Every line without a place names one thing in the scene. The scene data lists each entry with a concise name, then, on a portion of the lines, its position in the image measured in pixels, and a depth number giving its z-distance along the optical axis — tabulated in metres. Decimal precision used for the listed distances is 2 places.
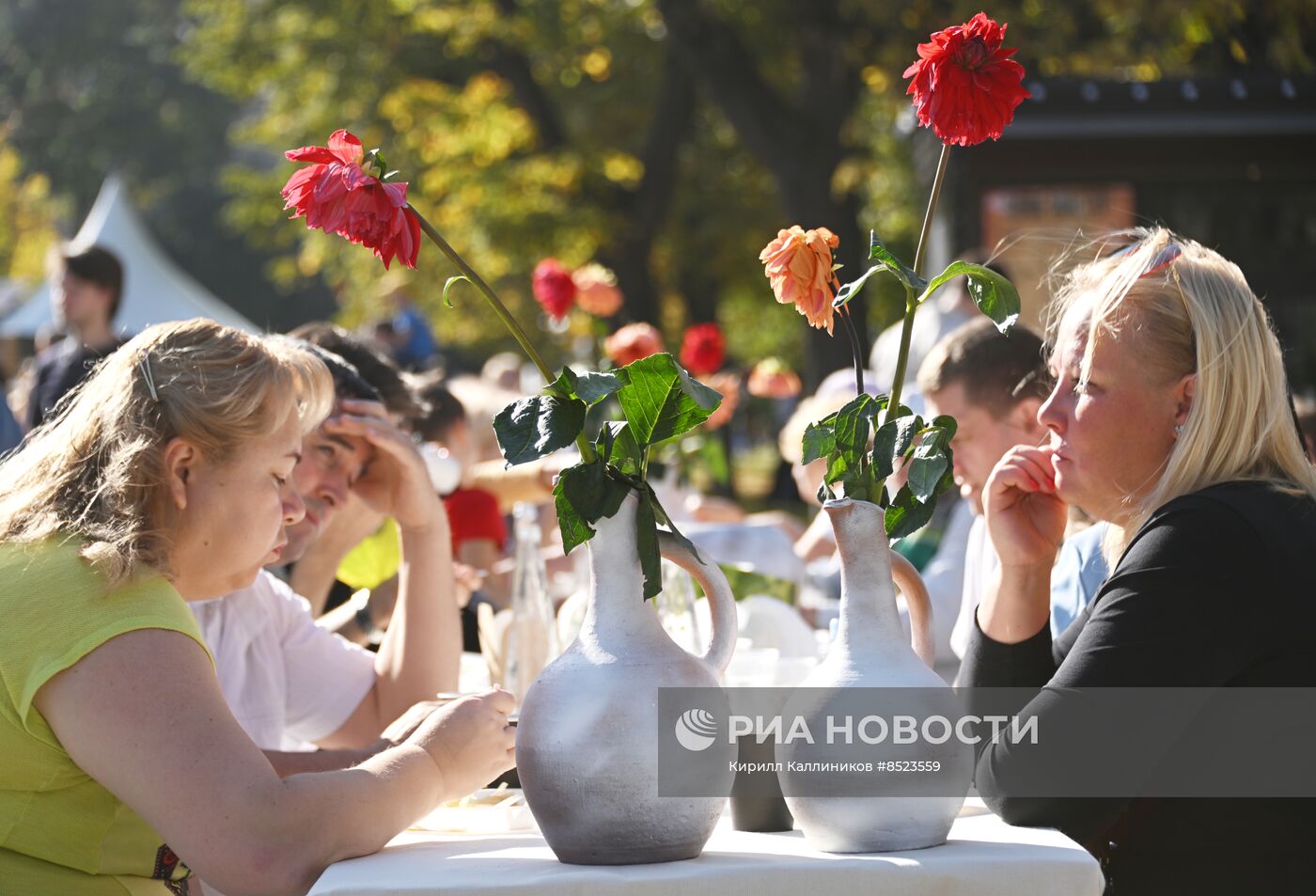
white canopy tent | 23.56
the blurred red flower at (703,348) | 8.15
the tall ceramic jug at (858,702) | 3.02
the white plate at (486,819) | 3.38
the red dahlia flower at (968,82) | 3.07
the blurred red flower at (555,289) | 7.65
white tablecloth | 2.97
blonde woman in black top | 3.18
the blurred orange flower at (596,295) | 7.99
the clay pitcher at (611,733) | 3.00
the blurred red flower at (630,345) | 6.78
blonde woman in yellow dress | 3.10
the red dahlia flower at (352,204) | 3.04
